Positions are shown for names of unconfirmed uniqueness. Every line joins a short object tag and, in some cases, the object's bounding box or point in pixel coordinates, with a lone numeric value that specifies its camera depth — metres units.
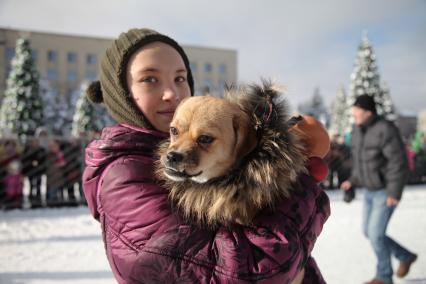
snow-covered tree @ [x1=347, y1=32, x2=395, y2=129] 26.70
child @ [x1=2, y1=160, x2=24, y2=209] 7.96
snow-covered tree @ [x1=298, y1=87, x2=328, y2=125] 55.29
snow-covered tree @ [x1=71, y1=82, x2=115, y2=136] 30.09
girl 0.96
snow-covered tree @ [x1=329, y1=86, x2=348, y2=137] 44.12
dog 1.06
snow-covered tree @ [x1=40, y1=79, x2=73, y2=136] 33.78
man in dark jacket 4.07
